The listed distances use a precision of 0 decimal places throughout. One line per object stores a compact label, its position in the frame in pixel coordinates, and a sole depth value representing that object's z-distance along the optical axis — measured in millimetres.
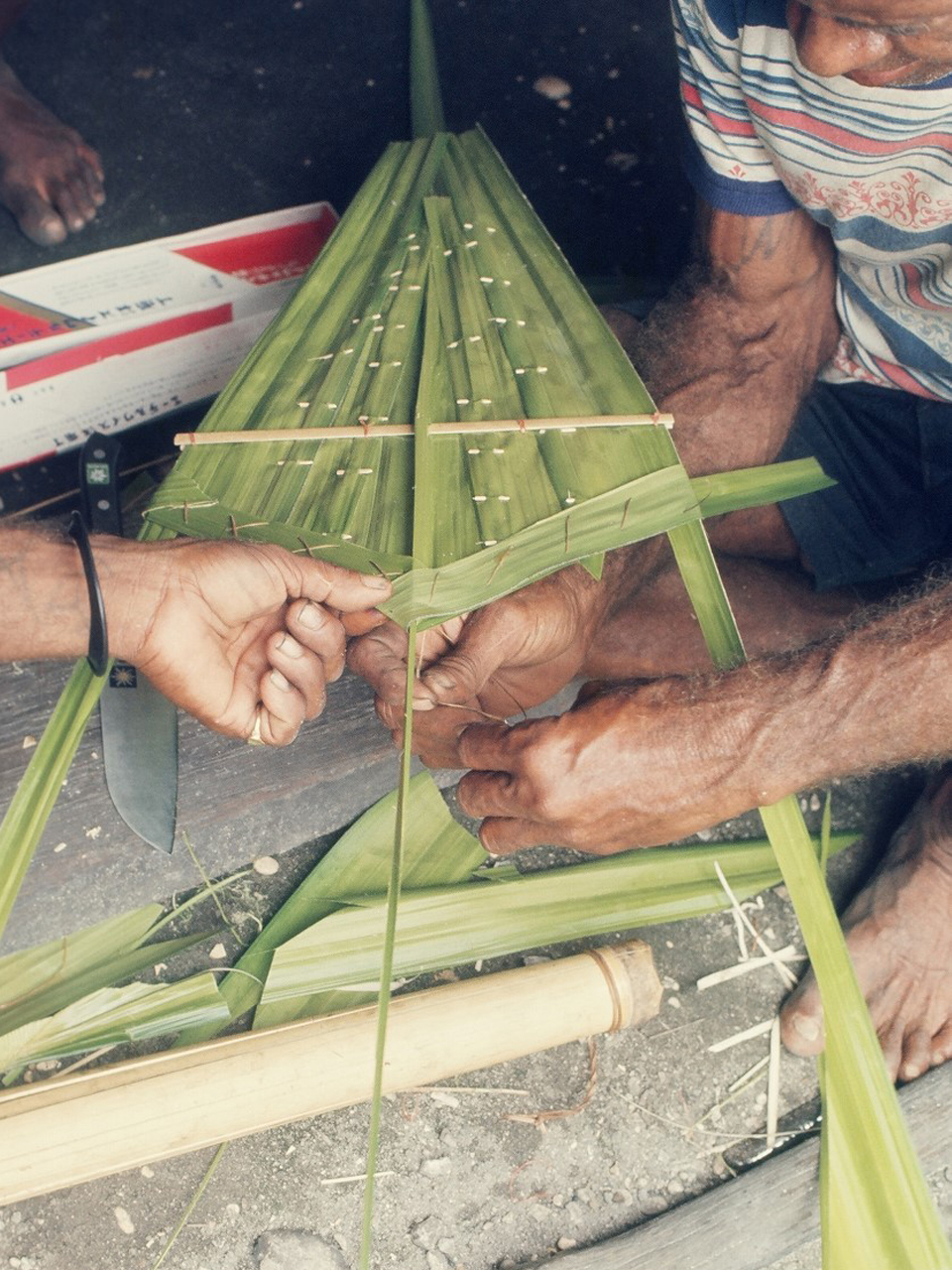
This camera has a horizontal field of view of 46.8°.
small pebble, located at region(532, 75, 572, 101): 2355
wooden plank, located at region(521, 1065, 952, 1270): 1419
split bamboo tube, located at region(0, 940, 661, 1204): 1287
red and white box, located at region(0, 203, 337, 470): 1681
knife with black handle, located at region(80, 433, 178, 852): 1507
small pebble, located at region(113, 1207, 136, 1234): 1416
